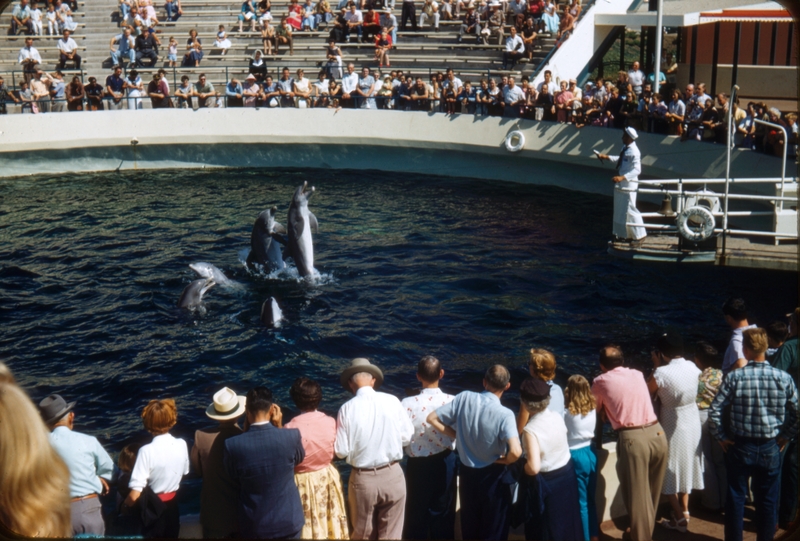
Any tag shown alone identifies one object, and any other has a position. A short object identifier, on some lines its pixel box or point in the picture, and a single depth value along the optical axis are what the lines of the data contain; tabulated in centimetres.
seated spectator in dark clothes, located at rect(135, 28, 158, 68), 2836
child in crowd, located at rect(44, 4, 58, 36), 2942
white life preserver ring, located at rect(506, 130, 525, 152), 2314
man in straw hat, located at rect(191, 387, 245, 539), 616
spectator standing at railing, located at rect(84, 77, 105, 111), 2550
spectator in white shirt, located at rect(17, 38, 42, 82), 2729
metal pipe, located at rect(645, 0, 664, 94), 2125
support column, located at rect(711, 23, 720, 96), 2314
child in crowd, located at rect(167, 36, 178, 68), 2834
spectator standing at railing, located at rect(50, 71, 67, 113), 2555
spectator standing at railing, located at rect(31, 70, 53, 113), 2547
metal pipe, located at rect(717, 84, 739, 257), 1391
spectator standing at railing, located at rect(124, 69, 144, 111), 2571
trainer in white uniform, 1524
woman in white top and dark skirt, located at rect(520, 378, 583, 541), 624
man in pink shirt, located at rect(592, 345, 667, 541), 663
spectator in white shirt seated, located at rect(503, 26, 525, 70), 2555
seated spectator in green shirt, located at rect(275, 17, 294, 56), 2868
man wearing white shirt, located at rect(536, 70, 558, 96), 2308
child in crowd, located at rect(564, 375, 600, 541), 650
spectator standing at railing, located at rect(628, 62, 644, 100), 2350
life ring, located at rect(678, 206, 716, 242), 1441
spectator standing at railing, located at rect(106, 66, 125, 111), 2564
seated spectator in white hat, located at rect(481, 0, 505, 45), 2692
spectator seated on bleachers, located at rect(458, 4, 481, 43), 2722
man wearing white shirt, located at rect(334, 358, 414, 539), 624
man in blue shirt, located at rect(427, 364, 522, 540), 614
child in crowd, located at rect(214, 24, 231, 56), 2883
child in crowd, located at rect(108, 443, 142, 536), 604
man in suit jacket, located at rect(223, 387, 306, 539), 573
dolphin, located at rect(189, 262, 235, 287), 1502
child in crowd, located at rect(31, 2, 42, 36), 2959
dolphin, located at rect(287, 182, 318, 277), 1568
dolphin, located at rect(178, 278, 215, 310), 1477
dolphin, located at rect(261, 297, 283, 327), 1409
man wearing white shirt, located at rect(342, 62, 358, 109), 2548
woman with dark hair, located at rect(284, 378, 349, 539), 618
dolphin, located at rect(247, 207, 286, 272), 1606
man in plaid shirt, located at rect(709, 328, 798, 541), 636
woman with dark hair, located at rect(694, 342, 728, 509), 721
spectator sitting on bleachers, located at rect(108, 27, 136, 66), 2856
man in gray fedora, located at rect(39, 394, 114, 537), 571
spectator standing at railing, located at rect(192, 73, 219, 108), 2595
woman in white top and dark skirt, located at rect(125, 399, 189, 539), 601
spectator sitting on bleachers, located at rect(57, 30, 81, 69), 2828
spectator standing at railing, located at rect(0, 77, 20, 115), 2569
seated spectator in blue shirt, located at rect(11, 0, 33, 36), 2973
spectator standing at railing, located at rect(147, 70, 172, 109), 2592
